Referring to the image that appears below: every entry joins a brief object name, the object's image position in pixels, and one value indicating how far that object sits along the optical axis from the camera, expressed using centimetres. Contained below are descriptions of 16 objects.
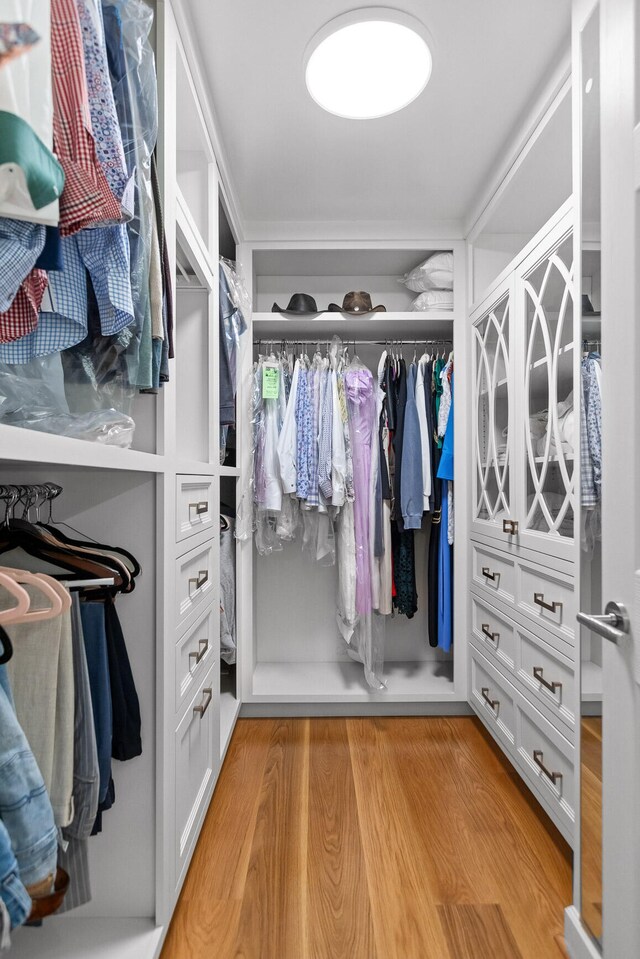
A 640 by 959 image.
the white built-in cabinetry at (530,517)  158
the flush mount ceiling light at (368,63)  145
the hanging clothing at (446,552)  255
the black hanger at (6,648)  67
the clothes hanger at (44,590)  79
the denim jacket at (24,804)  69
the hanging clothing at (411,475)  248
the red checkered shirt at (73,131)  69
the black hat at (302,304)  256
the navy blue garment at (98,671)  106
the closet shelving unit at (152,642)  118
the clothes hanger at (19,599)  71
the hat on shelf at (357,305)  255
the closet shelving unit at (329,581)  254
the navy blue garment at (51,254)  65
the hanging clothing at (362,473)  255
